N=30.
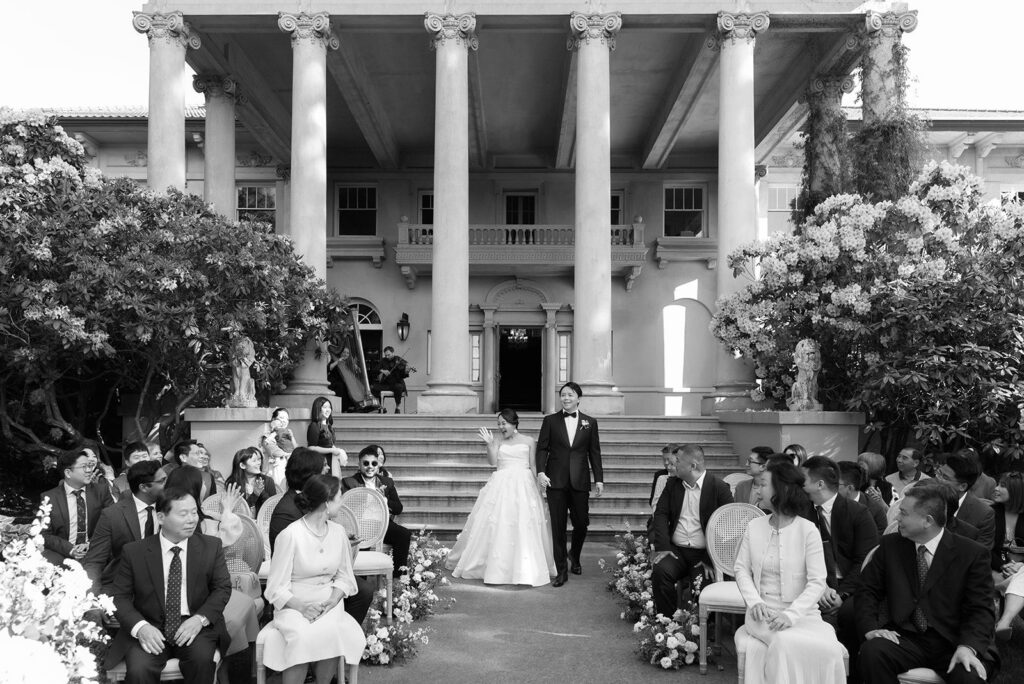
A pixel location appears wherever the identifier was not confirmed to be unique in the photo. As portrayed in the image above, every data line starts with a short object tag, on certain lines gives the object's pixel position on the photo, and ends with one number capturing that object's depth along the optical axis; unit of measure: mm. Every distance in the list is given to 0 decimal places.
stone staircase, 12445
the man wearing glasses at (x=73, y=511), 6633
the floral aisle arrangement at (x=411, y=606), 6527
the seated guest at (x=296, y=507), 5980
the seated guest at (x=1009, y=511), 7363
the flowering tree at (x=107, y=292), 11703
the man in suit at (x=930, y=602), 4938
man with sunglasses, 8312
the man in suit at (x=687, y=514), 7355
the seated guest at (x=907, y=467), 8305
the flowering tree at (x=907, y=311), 11016
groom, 9445
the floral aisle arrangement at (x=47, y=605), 3150
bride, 9109
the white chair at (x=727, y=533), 6559
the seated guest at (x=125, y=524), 5738
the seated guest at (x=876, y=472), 8102
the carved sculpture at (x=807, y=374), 13000
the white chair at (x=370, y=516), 7281
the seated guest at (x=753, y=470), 7712
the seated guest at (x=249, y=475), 7805
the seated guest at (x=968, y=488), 6469
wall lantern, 25469
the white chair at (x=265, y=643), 5215
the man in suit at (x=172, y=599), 4945
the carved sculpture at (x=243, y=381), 13109
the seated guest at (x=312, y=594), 5199
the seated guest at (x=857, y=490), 6703
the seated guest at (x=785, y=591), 4949
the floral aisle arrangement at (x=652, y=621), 6453
